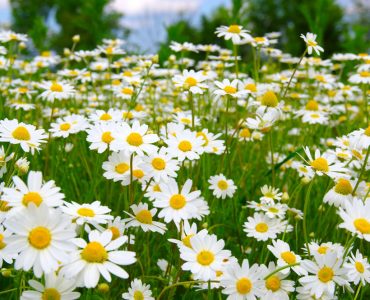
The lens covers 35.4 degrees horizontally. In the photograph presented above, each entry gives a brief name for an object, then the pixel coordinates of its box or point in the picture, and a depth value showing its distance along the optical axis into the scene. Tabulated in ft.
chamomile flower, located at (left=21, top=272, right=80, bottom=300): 1.17
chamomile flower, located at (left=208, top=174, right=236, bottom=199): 1.89
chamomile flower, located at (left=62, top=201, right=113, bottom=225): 1.28
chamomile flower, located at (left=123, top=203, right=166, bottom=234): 1.47
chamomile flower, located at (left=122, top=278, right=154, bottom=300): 1.41
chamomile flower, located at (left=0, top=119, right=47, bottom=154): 1.56
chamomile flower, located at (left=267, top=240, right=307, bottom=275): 1.45
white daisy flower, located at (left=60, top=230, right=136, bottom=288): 1.12
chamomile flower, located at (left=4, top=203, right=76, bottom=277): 1.08
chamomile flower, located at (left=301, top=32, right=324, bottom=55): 2.05
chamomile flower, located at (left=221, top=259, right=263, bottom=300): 1.36
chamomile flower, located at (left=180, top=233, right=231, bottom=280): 1.29
